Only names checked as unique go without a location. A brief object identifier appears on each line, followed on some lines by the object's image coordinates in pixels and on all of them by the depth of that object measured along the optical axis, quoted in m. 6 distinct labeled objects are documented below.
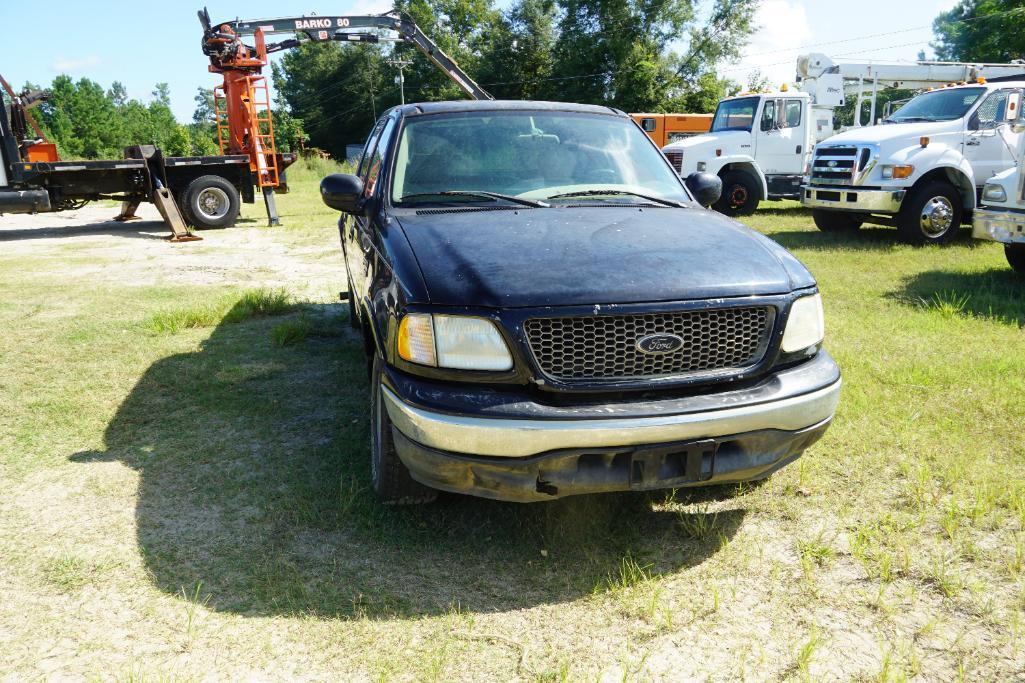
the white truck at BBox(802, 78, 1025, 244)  10.19
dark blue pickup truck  2.48
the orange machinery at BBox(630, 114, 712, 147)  23.33
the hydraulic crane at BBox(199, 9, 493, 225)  14.84
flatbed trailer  12.57
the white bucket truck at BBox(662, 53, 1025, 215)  14.53
